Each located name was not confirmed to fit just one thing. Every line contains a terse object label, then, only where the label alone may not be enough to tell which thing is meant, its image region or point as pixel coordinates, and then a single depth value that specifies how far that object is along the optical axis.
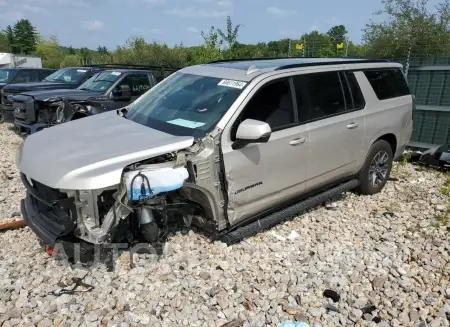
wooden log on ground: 4.38
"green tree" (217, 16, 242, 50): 16.52
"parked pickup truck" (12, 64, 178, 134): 7.54
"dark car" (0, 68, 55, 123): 13.14
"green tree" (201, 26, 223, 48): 16.91
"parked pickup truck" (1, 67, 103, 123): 9.95
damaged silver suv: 3.24
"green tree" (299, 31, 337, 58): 17.98
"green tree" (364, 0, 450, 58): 11.40
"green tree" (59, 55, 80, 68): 35.76
